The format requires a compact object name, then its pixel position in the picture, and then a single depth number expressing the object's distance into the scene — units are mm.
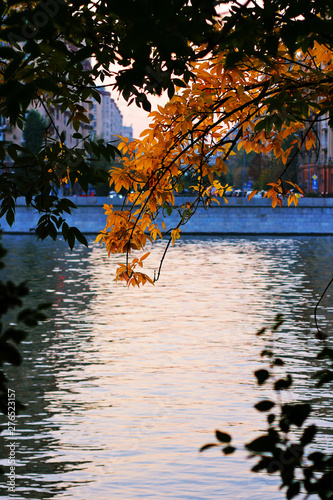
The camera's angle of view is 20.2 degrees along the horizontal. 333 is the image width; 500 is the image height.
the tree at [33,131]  92619
